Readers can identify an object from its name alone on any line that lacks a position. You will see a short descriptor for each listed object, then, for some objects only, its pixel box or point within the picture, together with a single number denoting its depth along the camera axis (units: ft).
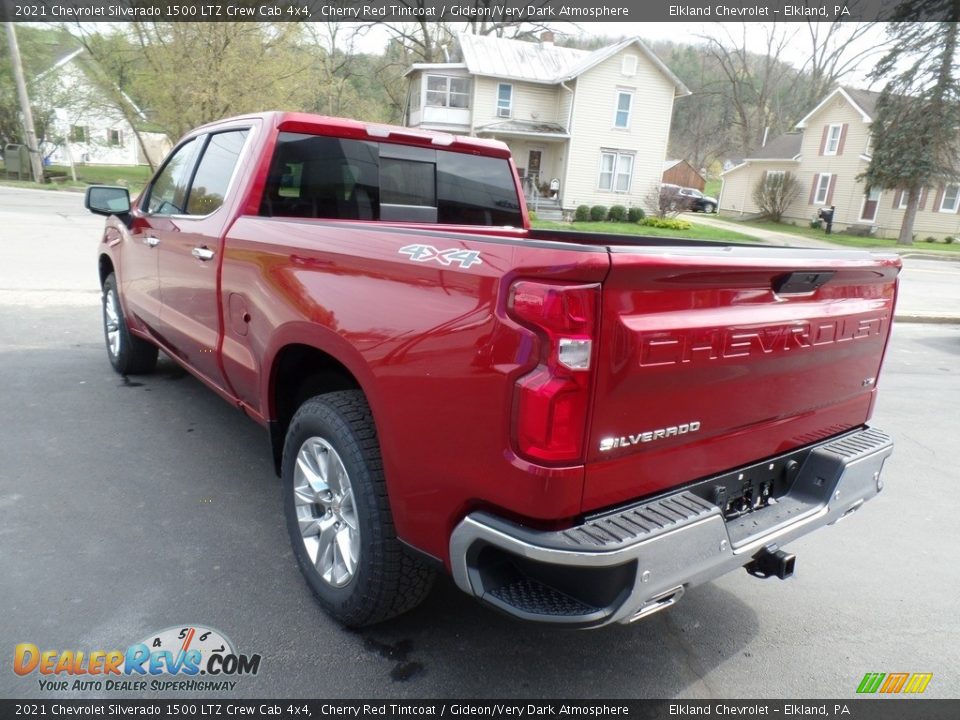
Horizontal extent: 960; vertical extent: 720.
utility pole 88.48
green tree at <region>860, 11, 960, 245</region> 88.79
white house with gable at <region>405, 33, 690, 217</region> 101.30
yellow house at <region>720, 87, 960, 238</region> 108.78
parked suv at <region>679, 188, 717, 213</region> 154.45
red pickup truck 5.93
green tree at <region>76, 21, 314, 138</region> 88.38
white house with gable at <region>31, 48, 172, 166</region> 103.09
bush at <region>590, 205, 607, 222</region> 97.96
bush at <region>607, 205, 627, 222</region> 98.17
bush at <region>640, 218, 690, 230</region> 87.76
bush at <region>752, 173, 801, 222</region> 123.65
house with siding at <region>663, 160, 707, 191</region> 207.72
